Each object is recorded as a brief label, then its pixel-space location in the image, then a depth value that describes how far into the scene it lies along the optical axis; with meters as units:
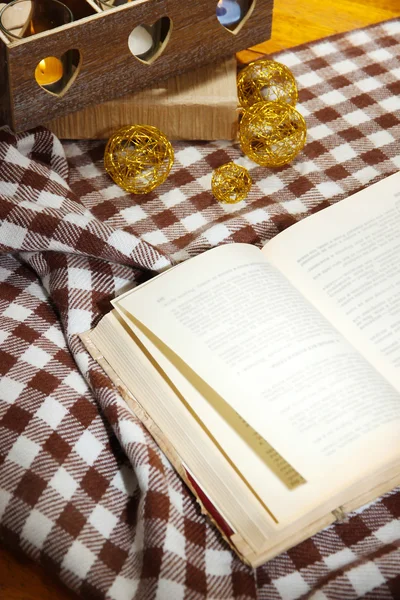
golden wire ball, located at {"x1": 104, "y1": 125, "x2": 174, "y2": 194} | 0.79
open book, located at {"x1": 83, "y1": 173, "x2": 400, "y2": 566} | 0.56
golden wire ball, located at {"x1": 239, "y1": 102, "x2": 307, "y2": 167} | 0.81
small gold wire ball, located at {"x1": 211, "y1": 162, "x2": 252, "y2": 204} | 0.80
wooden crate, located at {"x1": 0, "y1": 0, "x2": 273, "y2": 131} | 0.69
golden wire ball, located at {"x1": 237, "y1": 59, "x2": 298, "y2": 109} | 0.88
